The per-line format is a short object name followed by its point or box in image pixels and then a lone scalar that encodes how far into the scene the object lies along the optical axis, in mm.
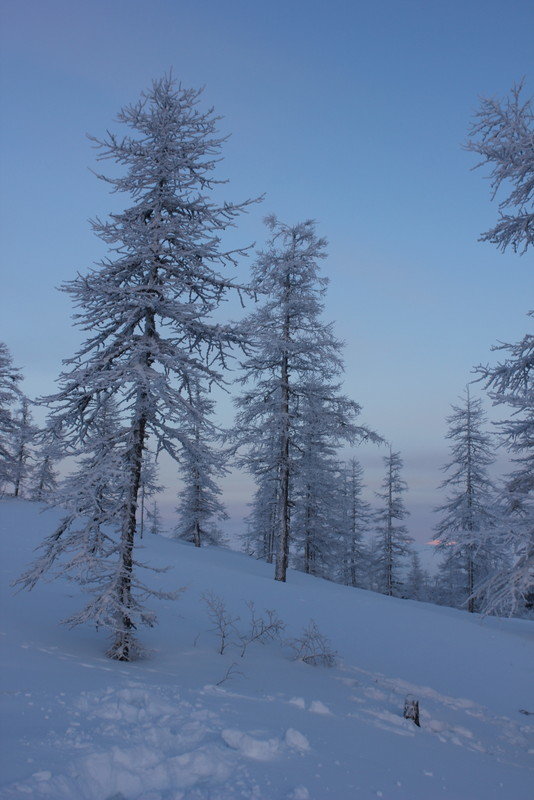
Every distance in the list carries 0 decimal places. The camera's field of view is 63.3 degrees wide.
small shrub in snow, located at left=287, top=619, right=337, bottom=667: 8688
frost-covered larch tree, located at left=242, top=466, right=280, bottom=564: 33478
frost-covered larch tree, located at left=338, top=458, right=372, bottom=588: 36344
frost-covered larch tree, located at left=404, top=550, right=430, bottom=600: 45069
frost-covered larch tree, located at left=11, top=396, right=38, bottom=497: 31102
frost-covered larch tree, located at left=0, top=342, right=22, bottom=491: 24475
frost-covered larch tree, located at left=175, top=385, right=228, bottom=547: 32375
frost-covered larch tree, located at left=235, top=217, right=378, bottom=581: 16578
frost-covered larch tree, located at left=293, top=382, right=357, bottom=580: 26939
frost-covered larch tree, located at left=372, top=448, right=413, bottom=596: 34250
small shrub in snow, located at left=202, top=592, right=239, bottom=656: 8345
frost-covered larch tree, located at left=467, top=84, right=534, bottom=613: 7688
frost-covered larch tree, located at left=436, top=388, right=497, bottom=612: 25578
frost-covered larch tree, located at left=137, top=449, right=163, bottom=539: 28531
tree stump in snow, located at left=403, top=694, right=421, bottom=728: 6512
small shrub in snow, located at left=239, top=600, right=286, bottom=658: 9206
